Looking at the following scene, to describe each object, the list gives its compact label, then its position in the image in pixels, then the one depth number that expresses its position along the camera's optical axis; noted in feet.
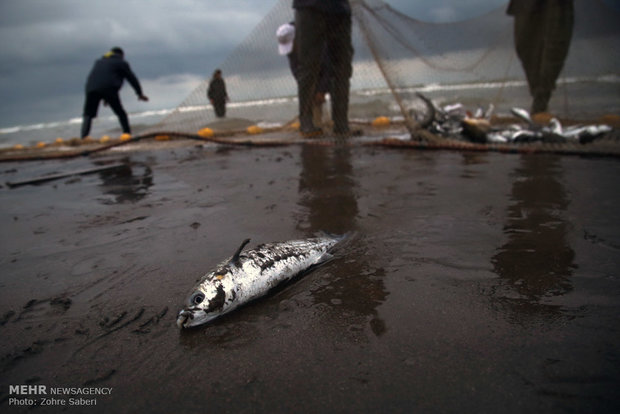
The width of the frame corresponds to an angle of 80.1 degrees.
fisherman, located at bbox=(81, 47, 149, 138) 32.68
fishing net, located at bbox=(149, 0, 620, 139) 24.53
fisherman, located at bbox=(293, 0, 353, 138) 24.44
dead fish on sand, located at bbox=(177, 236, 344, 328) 5.99
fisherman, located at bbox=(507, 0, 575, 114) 26.37
